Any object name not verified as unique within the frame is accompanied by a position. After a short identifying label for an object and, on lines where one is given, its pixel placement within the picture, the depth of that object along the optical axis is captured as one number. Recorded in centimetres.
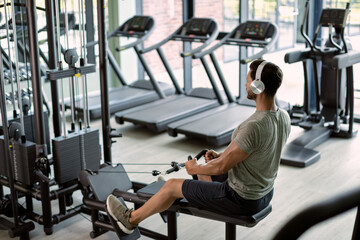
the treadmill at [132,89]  646
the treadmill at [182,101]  590
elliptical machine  500
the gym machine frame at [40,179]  329
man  263
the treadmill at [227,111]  536
